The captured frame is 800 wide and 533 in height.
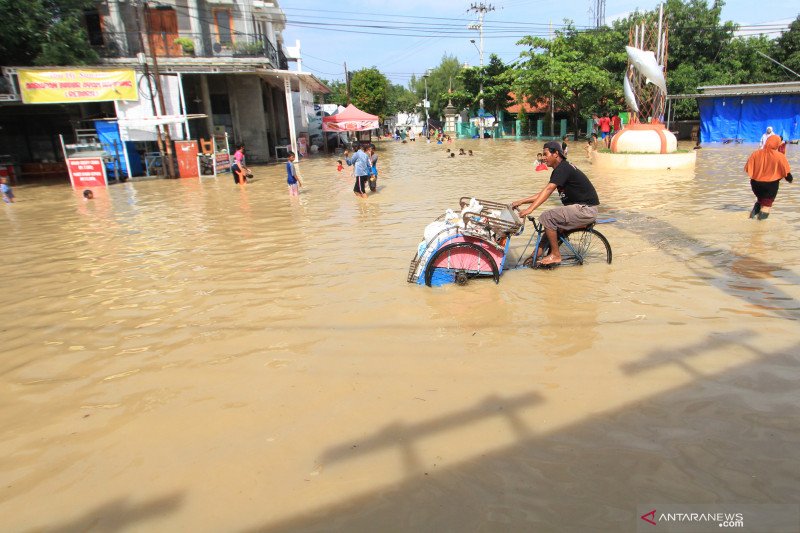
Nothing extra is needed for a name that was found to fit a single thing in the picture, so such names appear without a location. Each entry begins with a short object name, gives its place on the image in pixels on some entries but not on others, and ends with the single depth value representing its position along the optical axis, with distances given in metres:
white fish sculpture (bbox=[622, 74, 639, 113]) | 20.17
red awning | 30.98
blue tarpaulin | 29.86
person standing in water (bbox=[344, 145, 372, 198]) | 14.06
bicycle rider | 6.01
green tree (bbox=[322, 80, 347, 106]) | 65.89
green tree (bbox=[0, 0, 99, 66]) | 20.22
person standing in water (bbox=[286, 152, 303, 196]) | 14.50
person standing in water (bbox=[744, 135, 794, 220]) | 8.50
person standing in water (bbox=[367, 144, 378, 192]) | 15.01
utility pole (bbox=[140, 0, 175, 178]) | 20.88
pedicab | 5.84
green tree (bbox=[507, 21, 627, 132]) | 36.19
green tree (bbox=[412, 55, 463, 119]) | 81.88
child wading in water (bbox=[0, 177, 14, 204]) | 15.59
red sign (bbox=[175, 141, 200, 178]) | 21.02
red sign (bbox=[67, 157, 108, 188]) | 19.08
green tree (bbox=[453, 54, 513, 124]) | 46.19
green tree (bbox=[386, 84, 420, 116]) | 83.62
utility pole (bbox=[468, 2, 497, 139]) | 53.50
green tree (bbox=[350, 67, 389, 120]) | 53.25
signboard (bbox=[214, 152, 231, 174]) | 21.62
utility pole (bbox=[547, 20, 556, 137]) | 39.44
